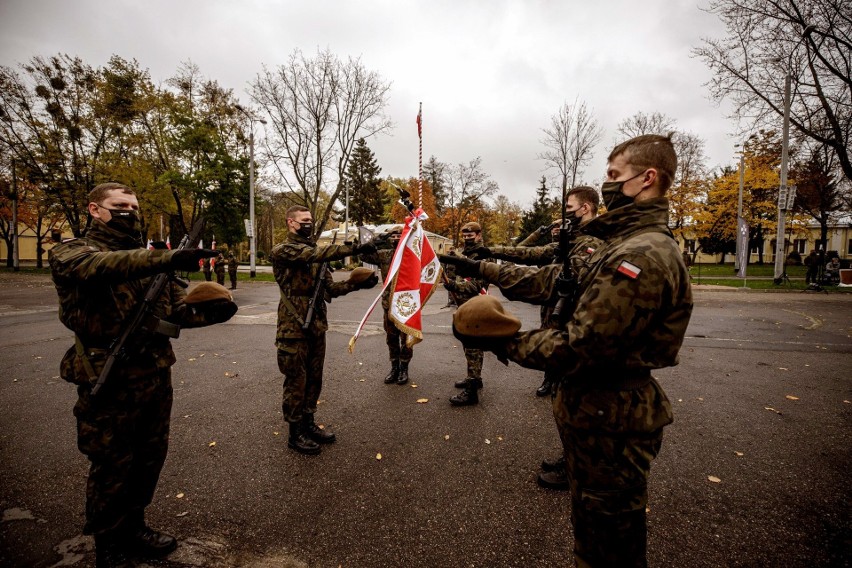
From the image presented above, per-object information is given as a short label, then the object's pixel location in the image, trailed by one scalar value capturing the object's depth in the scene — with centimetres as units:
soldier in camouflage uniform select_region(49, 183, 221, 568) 217
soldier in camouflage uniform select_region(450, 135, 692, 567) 155
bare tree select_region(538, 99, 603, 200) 2497
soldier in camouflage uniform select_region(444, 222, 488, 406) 495
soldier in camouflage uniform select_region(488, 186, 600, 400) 402
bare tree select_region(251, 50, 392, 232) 2488
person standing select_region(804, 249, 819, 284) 2100
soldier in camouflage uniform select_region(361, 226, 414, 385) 578
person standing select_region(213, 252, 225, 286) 1812
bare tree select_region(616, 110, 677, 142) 2919
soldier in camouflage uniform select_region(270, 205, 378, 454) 379
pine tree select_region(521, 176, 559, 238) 4741
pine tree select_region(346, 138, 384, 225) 5297
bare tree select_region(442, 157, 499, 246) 4728
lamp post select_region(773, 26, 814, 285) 1825
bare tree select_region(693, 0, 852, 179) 1574
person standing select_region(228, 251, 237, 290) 1780
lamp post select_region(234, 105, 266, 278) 2347
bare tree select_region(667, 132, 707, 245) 2847
